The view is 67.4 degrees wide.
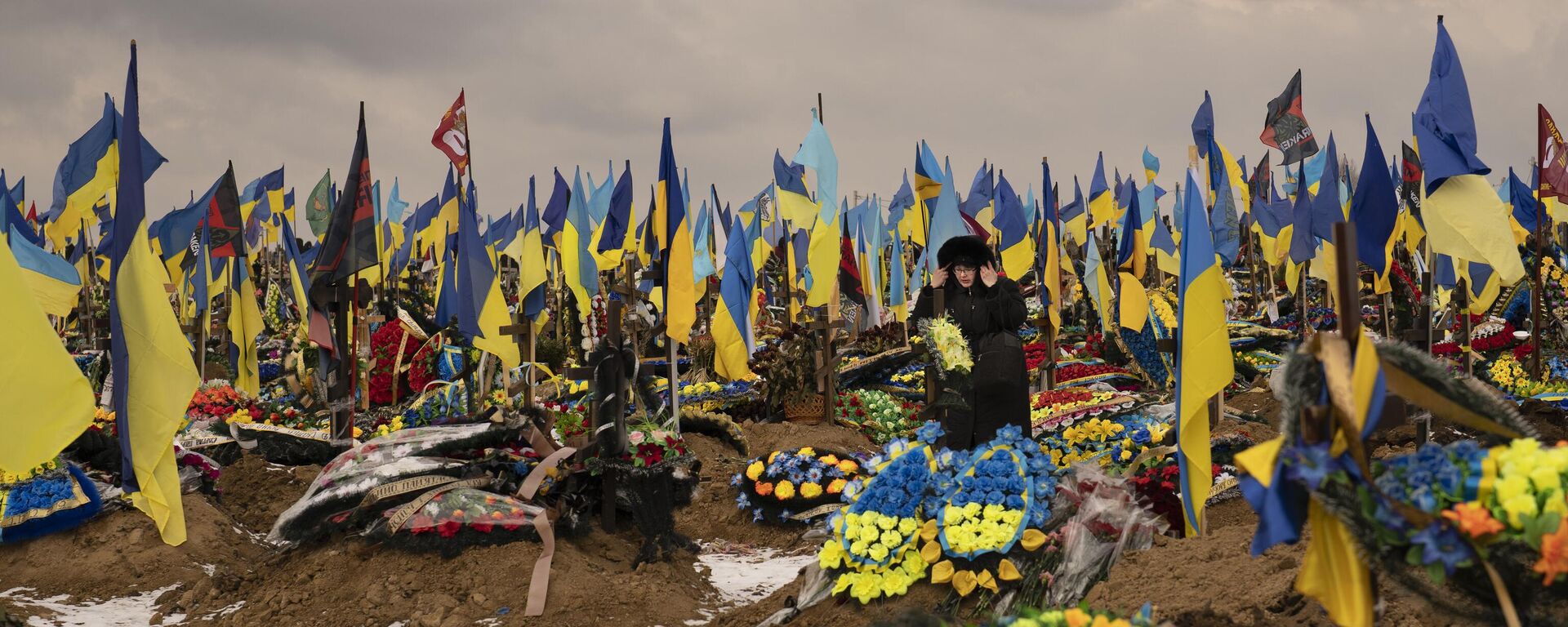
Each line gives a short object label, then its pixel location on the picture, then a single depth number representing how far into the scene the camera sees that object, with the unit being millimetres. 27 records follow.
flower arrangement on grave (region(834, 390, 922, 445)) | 13227
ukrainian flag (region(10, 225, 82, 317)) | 9634
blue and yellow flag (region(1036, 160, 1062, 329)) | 14766
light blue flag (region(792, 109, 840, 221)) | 14023
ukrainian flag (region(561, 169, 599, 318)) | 16812
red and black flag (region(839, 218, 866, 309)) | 16906
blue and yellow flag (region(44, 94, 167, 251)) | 13734
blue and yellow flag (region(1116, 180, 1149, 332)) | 10805
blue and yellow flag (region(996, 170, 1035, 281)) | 16594
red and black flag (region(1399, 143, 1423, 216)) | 11602
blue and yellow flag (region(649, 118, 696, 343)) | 11875
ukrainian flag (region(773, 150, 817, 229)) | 15672
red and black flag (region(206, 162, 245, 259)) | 16453
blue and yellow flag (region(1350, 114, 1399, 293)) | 8633
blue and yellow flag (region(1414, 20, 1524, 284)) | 7691
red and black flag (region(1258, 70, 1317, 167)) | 15852
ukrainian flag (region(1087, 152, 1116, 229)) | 22772
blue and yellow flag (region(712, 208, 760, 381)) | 13328
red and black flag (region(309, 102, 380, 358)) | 9523
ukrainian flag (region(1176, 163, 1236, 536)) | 5418
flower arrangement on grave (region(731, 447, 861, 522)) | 9508
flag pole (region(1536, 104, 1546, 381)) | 11891
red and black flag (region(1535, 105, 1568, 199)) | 11922
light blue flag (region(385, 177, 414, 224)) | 31438
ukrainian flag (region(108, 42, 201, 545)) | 6281
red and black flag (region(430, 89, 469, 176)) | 12852
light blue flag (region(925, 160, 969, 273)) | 15414
